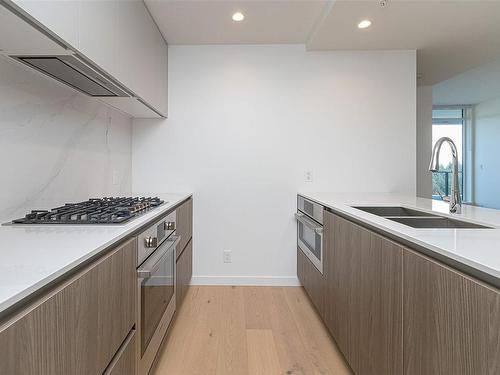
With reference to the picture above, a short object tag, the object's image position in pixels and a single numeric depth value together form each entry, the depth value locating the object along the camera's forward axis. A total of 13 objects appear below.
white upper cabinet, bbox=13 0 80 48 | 0.93
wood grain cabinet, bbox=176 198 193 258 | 2.15
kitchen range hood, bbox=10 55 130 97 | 1.27
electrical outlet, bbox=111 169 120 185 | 2.34
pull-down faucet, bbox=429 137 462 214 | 1.40
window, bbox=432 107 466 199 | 7.06
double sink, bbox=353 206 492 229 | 1.29
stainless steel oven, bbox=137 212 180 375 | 1.23
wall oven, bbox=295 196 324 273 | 2.01
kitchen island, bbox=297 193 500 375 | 0.67
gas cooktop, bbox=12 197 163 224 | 1.15
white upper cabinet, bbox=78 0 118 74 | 1.23
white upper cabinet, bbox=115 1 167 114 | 1.65
